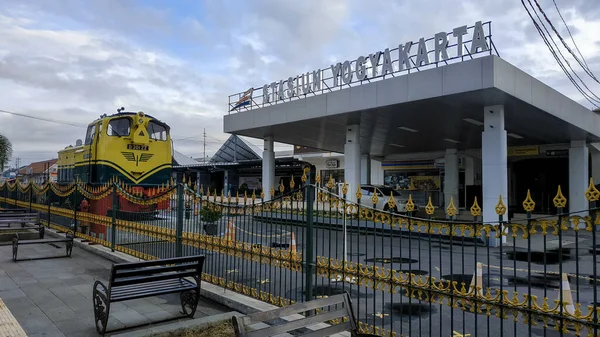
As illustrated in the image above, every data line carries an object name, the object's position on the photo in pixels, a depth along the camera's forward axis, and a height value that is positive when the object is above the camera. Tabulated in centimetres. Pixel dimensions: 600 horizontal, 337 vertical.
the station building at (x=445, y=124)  1148 +221
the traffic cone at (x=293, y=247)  533 -97
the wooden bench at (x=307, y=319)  299 -115
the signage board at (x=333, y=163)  3612 +138
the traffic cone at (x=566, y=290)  522 -142
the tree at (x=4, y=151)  2985 +200
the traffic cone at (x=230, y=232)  619 -84
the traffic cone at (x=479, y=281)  354 -99
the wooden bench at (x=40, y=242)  841 -139
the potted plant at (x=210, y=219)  659 -66
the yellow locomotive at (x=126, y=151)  1254 +87
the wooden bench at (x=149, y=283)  456 -130
